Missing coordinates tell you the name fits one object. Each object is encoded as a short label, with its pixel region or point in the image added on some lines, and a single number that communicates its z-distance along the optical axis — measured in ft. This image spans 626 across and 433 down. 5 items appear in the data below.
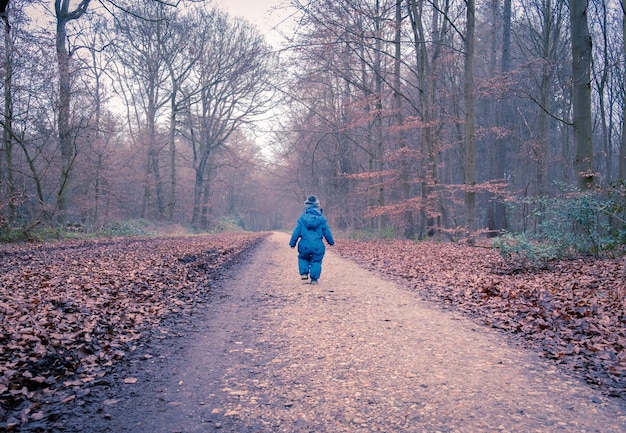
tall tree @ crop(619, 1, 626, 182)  45.62
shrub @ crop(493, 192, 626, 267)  30.07
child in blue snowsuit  29.48
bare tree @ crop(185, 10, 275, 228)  100.07
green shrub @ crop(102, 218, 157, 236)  77.54
